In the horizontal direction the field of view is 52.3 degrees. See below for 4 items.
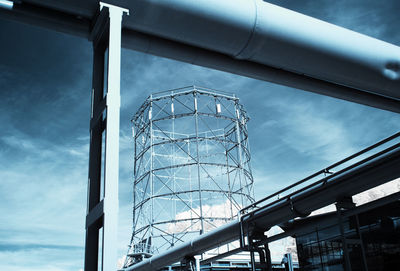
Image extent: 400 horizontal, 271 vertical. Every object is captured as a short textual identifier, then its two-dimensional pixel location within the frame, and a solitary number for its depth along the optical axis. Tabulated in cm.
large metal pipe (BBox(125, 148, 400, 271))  941
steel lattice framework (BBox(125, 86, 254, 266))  2845
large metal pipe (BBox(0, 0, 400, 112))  563
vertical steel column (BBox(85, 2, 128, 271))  467
